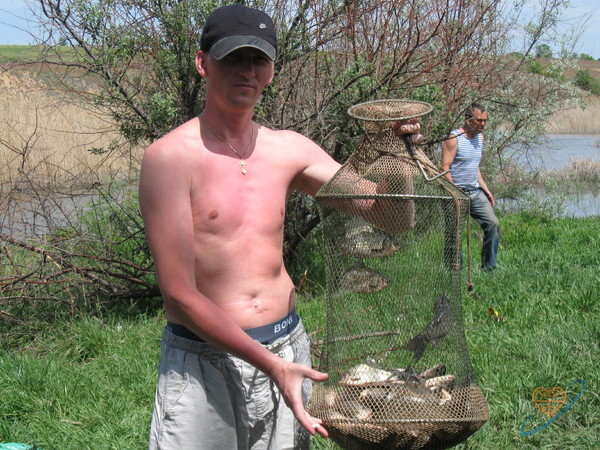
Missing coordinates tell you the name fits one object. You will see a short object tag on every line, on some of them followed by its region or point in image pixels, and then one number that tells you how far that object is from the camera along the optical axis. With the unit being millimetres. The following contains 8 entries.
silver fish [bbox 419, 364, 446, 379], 2576
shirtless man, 2377
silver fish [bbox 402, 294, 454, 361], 2785
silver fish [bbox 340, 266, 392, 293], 2934
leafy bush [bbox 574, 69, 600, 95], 15472
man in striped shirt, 7320
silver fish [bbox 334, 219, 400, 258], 2871
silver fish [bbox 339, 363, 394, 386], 2492
